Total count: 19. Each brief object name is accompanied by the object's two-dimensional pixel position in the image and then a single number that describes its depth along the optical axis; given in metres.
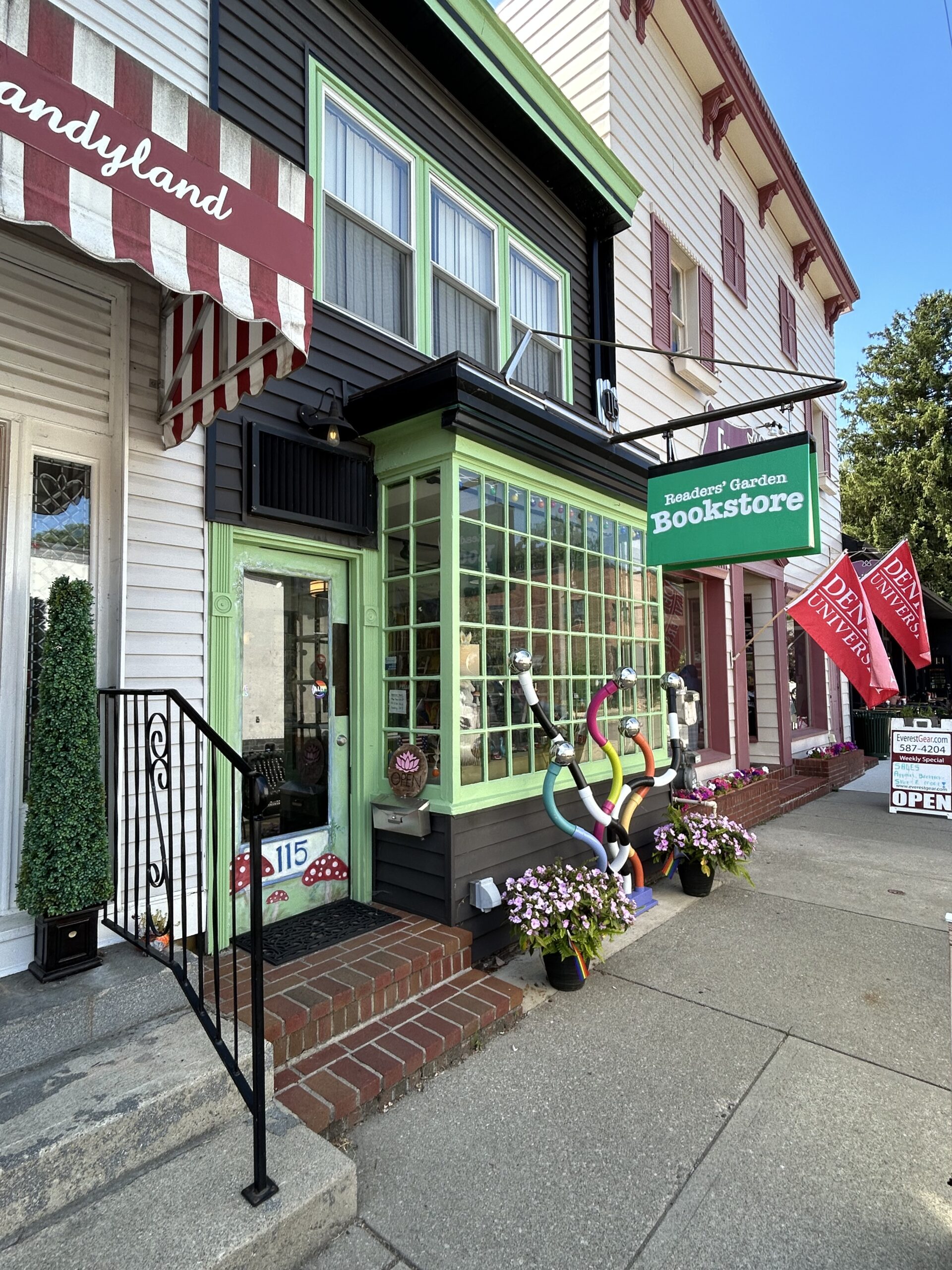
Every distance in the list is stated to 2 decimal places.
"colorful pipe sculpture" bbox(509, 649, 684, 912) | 4.15
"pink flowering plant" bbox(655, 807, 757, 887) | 5.21
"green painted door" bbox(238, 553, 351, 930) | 3.96
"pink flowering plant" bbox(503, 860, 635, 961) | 3.65
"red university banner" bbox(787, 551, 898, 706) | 7.49
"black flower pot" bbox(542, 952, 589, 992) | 3.70
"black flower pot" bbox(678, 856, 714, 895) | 5.28
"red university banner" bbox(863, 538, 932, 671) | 8.80
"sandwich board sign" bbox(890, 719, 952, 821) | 8.11
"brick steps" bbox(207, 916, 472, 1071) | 2.88
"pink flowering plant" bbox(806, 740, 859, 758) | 10.38
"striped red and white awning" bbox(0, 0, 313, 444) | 2.00
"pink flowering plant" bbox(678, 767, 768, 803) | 6.34
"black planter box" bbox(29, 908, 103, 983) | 2.79
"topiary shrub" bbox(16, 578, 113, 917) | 2.72
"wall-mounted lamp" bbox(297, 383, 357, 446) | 4.09
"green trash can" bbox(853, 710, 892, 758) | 13.64
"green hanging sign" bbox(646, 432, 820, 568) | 4.29
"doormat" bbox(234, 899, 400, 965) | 3.56
